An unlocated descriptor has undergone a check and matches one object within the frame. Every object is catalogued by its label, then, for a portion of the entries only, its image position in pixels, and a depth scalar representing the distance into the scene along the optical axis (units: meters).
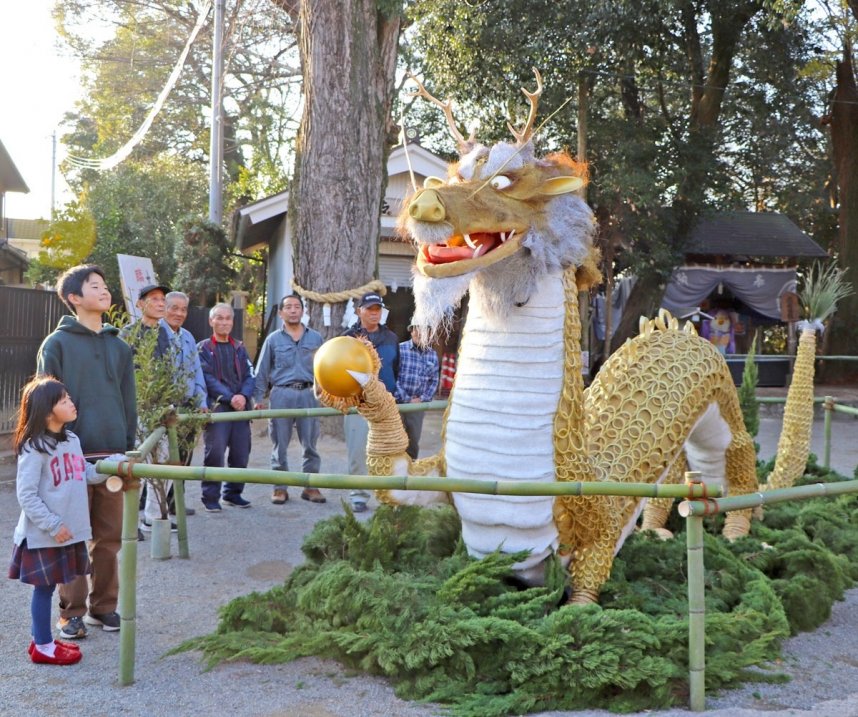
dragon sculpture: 3.37
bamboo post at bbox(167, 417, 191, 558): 4.88
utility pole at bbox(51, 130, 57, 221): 32.09
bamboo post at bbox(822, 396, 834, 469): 6.67
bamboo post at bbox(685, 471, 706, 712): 2.89
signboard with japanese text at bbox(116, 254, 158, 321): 10.51
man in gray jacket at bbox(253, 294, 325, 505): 6.74
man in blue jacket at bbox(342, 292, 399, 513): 6.48
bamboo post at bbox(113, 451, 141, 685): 3.14
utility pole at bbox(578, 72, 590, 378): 13.44
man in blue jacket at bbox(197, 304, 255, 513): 6.32
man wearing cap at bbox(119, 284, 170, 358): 5.70
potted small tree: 5.04
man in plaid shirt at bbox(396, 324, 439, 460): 6.60
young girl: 3.42
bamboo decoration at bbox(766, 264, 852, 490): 5.54
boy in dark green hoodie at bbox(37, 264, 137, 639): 3.91
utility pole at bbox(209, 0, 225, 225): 16.53
